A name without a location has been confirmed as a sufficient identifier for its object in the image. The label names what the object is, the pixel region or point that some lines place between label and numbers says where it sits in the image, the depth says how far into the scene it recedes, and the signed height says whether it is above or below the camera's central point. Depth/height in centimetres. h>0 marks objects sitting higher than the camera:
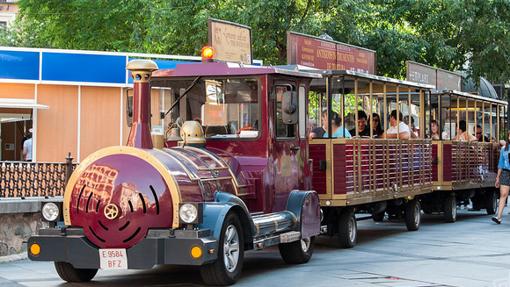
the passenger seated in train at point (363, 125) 1495 +72
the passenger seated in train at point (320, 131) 1405 +59
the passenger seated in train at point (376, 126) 1551 +73
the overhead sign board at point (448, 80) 2123 +211
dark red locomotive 948 -18
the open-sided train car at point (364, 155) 1362 +22
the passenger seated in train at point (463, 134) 2101 +80
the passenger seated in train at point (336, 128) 1404 +62
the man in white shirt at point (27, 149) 2333 +55
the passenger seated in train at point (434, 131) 1952 +80
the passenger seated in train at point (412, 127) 1725 +79
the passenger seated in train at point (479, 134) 2197 +83
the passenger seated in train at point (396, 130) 1625 +70
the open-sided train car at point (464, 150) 1931 +41
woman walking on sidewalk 1858 -18
